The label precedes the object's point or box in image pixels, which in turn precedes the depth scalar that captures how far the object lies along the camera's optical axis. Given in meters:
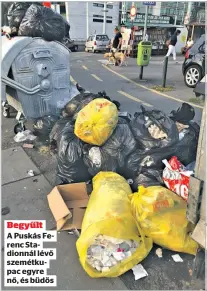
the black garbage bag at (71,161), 2.86
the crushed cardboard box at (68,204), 2.40
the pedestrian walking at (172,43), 13.13
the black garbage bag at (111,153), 2.81
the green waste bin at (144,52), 8.29
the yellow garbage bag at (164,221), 2.09
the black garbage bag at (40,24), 4.34
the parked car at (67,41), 5.06
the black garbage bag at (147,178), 2.62
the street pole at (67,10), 27.56
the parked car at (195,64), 7.31
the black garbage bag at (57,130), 3.45
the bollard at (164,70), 7.60
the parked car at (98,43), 19.06
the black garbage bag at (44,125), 4.04
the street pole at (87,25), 29.25
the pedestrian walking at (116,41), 12.33
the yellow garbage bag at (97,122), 2.68
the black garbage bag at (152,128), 2.73
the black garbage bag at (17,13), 4.62
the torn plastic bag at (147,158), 2.70
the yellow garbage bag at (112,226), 1.94
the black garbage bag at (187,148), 2.72
